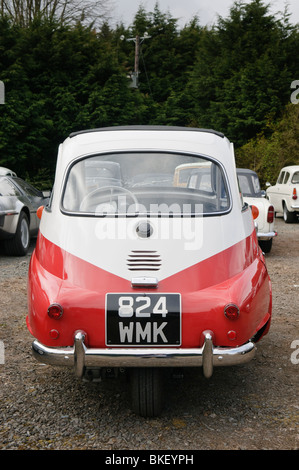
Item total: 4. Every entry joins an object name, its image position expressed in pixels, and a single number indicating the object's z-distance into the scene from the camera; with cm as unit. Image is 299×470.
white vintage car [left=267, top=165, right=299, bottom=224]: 1608
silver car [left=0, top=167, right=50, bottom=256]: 954
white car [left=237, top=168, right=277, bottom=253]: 1019
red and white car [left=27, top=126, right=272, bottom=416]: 331
